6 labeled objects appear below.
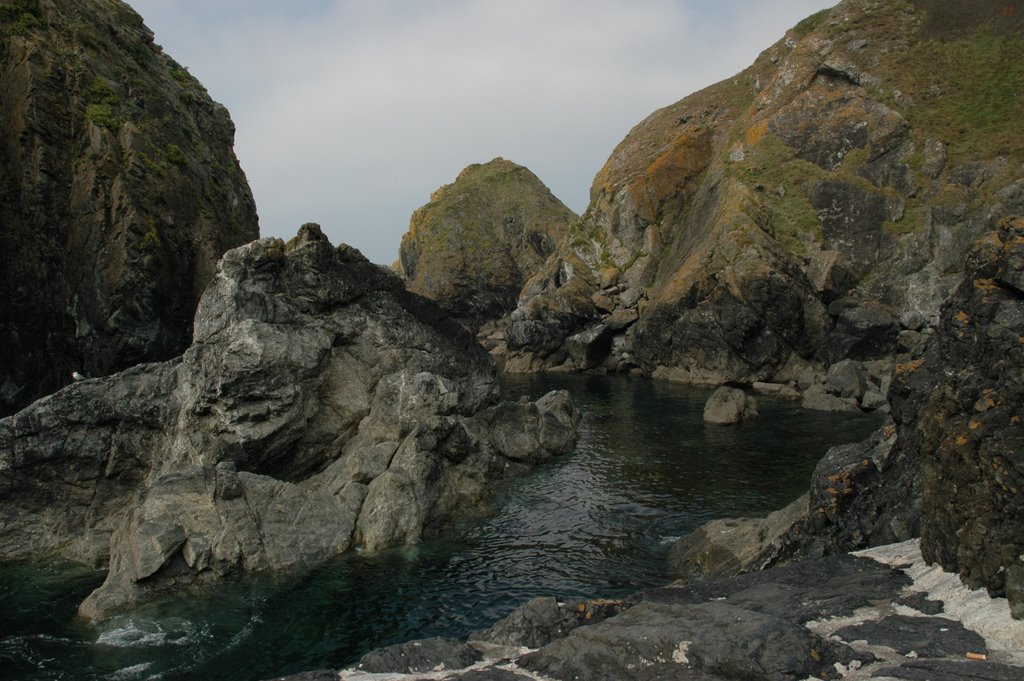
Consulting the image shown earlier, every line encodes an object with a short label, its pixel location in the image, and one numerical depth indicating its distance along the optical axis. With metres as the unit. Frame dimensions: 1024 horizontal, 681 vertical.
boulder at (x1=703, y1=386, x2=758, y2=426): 48.62
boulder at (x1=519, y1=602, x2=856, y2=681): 9.20
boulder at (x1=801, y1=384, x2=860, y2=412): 50.72
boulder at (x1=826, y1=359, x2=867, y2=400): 54.09
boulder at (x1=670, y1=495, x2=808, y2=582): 21.11
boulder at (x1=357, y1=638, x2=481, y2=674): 11.30
